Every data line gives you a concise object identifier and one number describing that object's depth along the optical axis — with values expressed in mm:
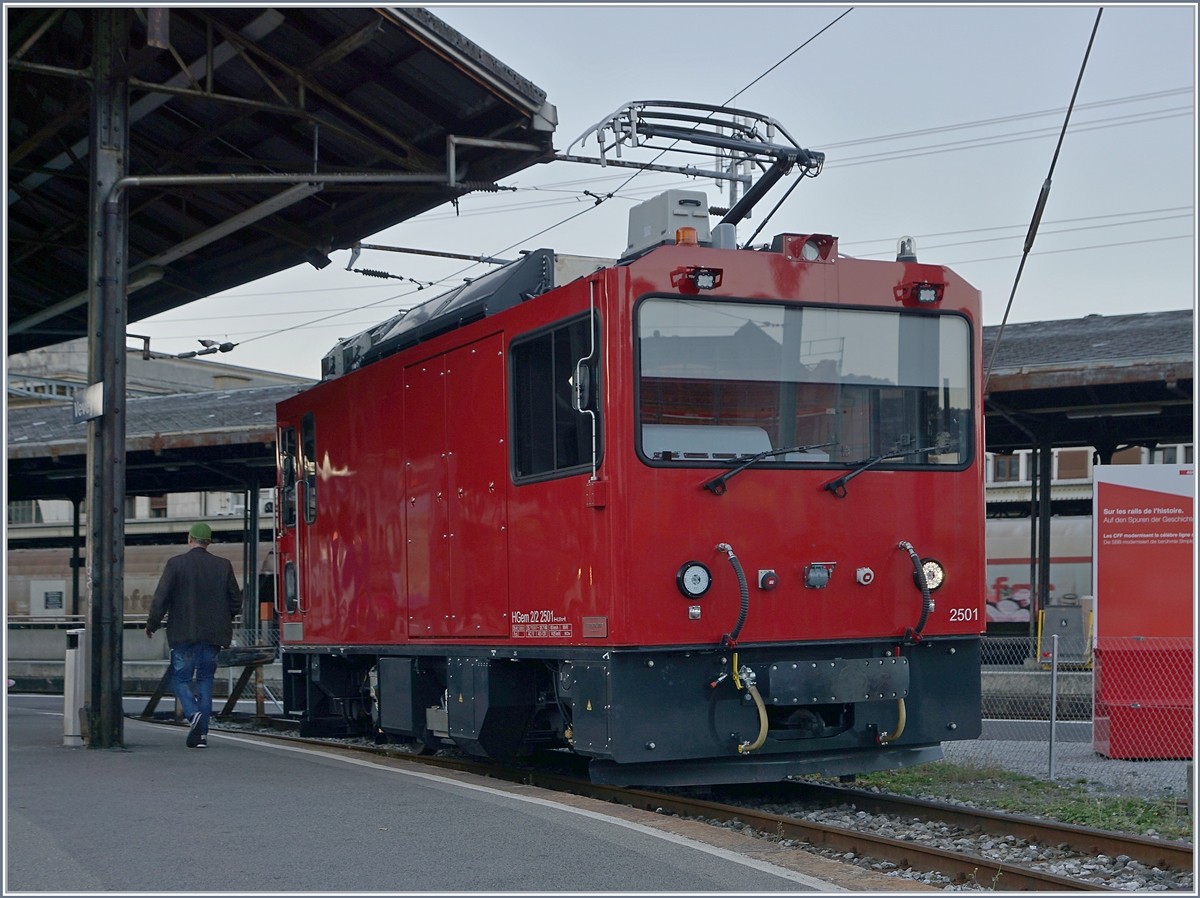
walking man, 11609
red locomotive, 7980
